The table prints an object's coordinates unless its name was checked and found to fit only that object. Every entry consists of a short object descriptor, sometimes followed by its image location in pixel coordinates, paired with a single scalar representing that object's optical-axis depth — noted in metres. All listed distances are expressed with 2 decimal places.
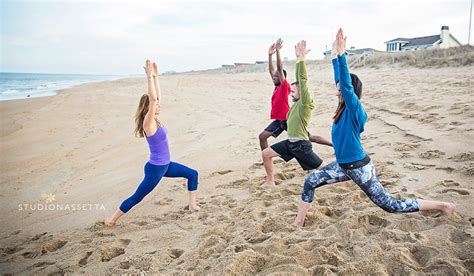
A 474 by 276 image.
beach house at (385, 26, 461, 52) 47.09
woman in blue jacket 3.17
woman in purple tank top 3.99
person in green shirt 4.50
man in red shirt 5.46
